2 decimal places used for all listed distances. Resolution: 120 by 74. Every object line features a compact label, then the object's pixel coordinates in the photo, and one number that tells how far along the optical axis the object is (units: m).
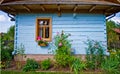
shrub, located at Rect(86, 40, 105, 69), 4.19
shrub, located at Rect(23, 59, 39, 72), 4.00
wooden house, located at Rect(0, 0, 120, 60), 4.90
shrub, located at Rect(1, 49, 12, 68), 4.53
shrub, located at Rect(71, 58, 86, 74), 3.91
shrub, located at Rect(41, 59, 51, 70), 4.13
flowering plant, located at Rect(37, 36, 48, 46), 4.82
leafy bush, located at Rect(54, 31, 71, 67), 4.26
